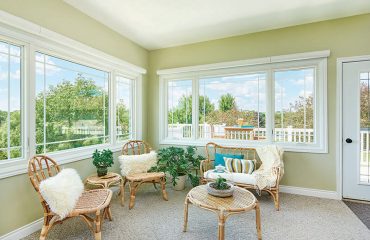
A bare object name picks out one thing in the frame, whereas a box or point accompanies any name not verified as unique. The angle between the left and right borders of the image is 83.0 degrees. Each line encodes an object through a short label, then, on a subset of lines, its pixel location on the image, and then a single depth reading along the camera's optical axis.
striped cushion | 3.17
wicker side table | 2.58
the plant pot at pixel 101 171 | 2.80
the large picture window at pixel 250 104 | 3.28
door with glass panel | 2.98
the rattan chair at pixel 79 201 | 1.89
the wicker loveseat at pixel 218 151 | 3.27
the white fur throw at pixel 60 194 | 1.82
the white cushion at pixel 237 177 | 2.86
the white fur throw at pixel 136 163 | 3.11
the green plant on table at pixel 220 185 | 2.18
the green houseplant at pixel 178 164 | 3.31
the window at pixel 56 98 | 2.15
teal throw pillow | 3.42
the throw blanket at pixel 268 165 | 2.80
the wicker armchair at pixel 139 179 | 2.85
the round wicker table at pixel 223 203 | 1.85
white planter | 3.48
